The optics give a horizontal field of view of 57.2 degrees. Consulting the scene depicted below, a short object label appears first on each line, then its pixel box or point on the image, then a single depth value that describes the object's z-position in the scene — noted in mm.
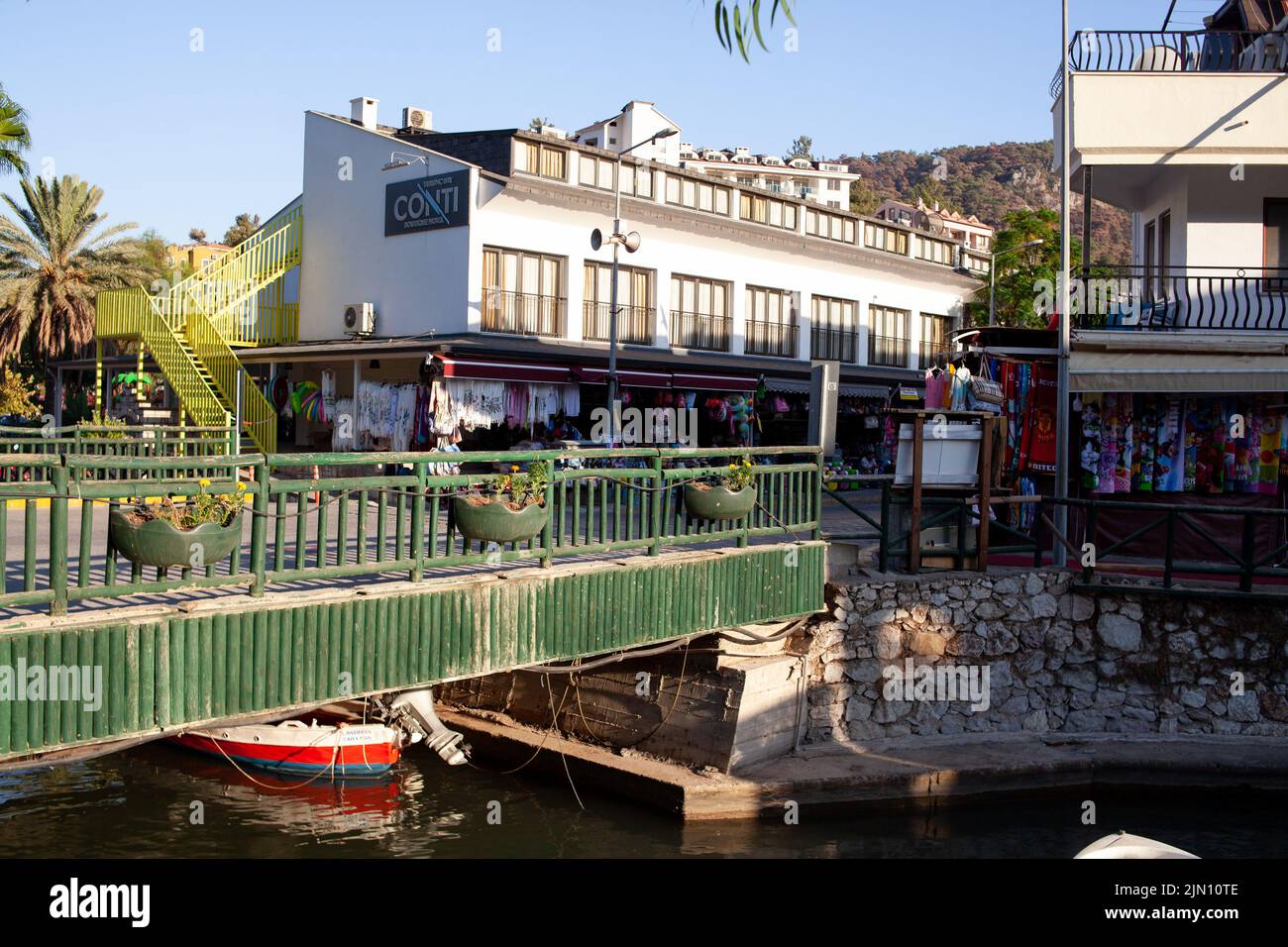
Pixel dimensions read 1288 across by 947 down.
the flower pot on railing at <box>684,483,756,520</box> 11836
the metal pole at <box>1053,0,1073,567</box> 16094
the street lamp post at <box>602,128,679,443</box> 22406
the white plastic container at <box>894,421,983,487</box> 14461
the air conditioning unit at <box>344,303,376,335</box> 26531
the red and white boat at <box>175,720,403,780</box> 13562
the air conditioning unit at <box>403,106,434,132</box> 30875
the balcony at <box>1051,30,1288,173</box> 17578
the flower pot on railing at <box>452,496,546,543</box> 9562
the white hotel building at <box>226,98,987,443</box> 25438
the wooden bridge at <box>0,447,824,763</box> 7090
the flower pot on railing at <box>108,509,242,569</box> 7391
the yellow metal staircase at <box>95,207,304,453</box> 25391
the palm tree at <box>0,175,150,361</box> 37906
